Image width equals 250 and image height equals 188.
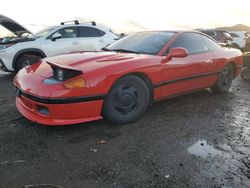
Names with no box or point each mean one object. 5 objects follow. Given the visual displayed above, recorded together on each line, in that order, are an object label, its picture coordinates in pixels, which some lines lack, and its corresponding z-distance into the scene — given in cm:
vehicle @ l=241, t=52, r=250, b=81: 481
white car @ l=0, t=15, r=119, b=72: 497
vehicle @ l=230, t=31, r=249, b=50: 1030
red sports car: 241
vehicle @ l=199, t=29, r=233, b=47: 920
